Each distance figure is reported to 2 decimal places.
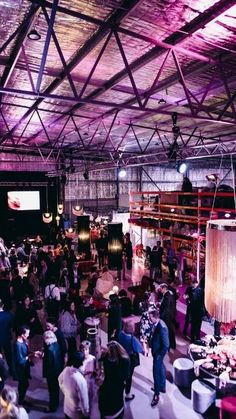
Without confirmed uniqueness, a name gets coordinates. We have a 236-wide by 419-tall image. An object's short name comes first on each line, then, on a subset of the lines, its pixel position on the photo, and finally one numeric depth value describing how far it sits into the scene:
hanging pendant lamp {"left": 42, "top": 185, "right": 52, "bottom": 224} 15.88
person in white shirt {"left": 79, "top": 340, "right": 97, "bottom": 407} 4.18
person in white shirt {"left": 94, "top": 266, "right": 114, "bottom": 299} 8.66
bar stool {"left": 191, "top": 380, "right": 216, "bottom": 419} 4.60
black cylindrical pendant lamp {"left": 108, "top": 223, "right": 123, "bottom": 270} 11.99
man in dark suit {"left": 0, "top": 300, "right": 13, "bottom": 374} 5.45
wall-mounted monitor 17.77
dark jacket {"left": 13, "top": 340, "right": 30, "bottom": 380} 4.52
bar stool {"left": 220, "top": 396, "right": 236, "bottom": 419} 3.98
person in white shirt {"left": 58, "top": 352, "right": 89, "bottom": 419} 3.72
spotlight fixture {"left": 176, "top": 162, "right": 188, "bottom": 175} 10.90
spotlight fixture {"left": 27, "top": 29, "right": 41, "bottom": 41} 3.96
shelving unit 9.74
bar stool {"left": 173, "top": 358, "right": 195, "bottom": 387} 5.24
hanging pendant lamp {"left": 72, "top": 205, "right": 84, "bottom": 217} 16.16
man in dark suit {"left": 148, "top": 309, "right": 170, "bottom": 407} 4.79
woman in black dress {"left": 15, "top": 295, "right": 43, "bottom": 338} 5.89
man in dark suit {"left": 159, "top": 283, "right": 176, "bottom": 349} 6.33
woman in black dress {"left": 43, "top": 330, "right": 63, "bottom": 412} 4.47
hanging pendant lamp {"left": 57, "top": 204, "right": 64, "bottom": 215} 17.93
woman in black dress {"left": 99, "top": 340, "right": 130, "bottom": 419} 3.76
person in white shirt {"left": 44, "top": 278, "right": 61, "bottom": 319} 6.96
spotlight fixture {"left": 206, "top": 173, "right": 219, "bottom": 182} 10.02
